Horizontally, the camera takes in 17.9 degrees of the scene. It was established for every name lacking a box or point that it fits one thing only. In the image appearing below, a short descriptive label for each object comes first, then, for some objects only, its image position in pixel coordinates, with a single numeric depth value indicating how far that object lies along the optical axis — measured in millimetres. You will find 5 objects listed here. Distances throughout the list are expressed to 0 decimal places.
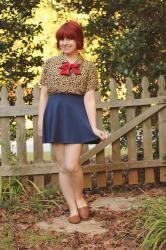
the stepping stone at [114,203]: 5570
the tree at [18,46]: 7039
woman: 4859
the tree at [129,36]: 6996
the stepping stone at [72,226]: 4746
